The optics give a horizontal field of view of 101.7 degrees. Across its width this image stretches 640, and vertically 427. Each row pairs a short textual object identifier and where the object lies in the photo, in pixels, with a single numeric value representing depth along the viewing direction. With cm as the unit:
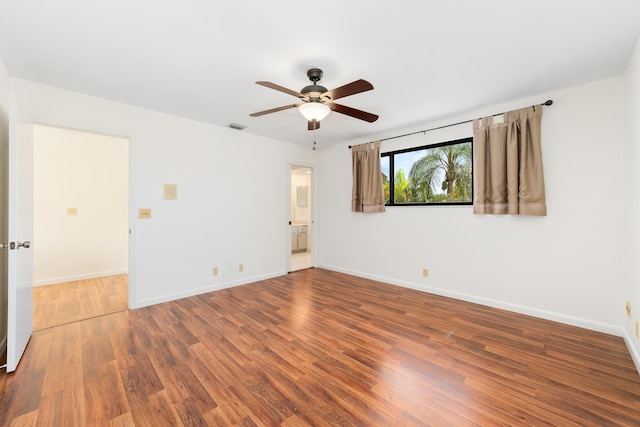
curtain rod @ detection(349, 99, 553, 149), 287
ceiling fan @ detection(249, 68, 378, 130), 211
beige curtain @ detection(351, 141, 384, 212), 443
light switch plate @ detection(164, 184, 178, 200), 355
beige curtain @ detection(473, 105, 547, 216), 293
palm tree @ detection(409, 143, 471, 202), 358
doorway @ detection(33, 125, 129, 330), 423
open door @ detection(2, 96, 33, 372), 193
